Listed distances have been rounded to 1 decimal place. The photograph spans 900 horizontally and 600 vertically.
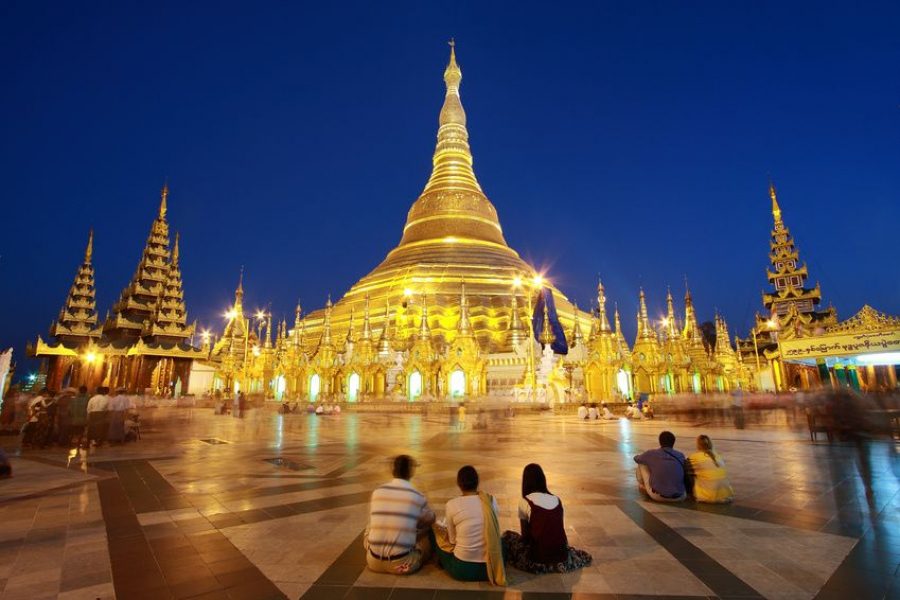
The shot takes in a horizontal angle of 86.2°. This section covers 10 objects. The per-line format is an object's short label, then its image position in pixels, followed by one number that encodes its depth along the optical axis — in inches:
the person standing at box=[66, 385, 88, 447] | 472.7
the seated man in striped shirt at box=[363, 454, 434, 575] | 148.9
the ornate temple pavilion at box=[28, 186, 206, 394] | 1561.3
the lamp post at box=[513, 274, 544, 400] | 1018.6
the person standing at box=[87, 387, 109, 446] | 469.1
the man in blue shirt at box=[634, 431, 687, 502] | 237.3
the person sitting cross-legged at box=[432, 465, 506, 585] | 142.3
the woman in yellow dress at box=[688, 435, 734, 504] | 231.9
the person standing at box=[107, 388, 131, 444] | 479.2
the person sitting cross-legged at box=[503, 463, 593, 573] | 149.3
